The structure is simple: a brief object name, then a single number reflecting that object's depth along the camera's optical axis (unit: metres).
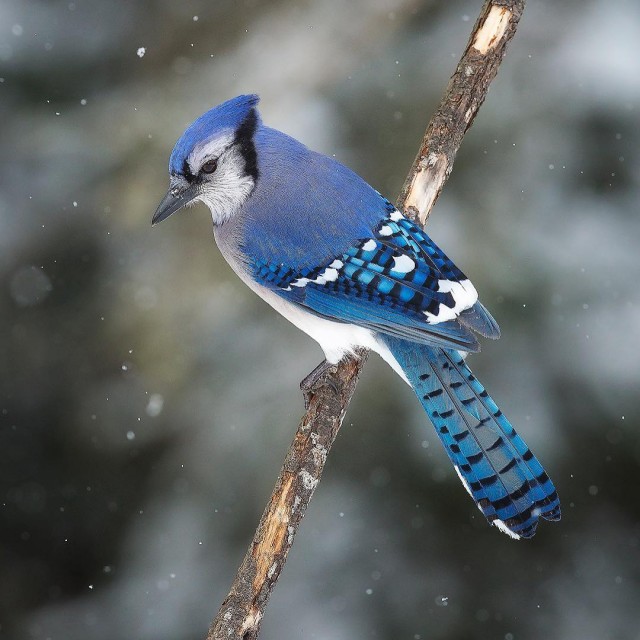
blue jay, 4.98
